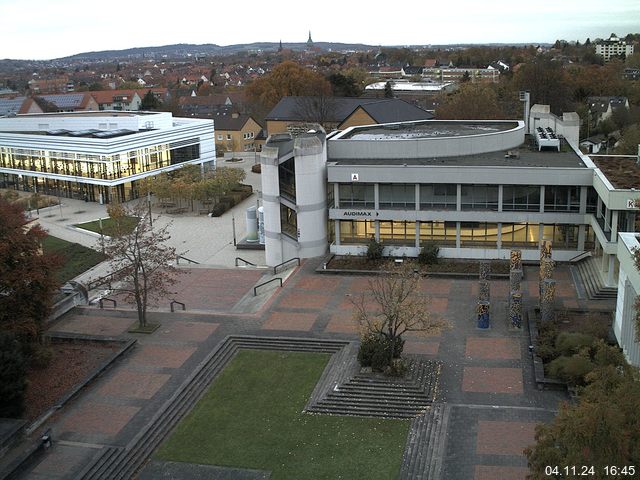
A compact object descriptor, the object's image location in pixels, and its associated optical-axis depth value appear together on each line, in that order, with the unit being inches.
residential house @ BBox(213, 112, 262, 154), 3599.9
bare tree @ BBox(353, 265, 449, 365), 1027.9
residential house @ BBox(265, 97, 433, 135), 2973.4
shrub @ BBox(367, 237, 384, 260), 1552.7
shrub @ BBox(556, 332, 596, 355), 1024.9
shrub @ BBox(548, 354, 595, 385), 943.7
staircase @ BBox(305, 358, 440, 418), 956.0
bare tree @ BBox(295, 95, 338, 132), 3129.9
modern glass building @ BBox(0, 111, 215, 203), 2488.9
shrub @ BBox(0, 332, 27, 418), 923.4
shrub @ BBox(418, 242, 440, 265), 1524.4
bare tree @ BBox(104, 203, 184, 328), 1243.8
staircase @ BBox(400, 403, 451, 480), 818.2
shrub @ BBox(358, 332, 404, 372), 1030.4
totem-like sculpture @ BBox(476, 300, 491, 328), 1174.3
